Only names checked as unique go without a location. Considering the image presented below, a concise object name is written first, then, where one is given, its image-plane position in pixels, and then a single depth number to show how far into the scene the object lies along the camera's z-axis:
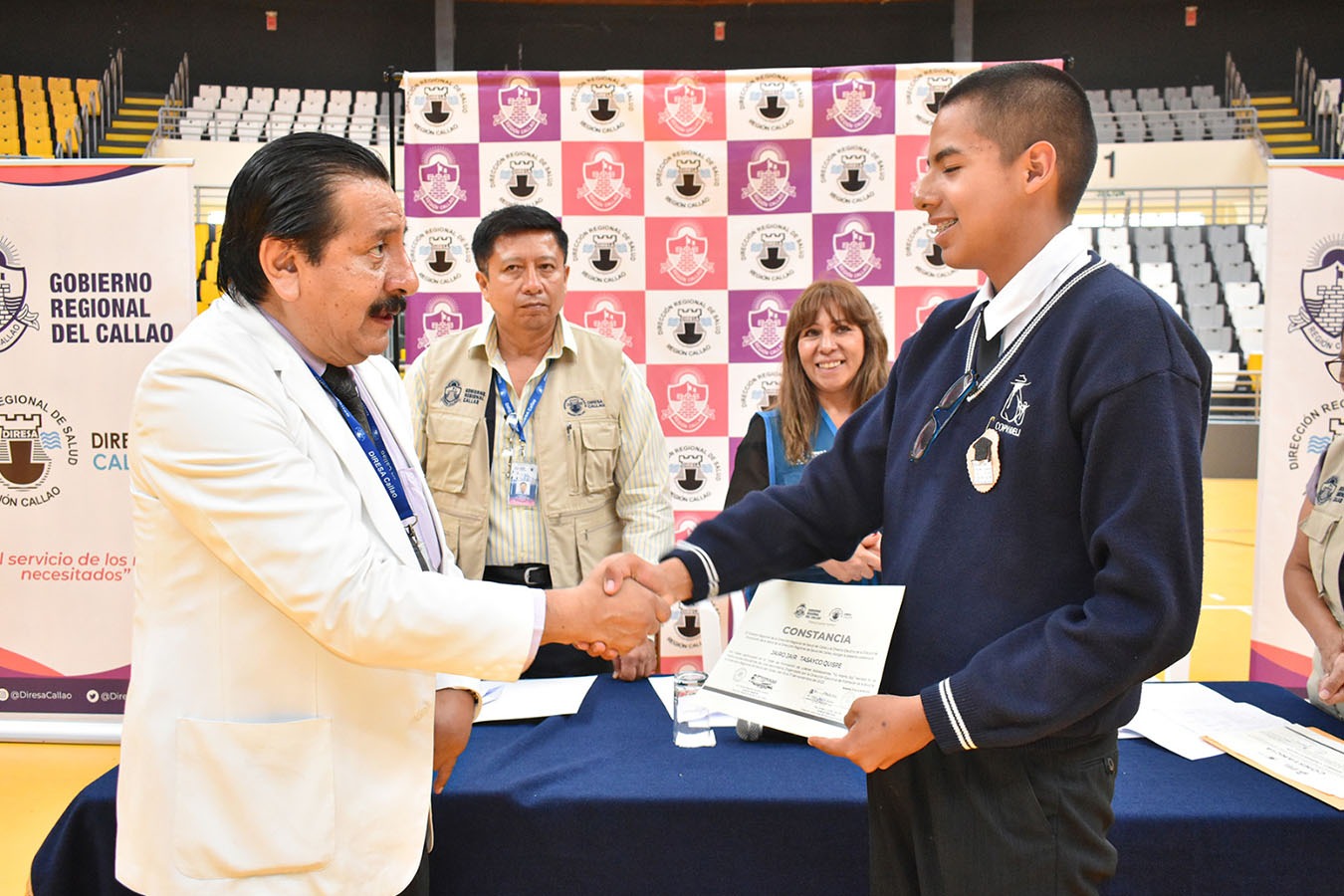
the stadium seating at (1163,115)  14.99
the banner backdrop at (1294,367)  3.55
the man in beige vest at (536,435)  2.89
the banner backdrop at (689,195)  4.06
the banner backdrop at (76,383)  3.51
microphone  1.94
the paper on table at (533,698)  2.08
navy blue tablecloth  1.63
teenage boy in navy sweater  1.08
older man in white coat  1.25
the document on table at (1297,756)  1.70
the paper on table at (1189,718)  1.92
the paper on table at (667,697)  2.03
